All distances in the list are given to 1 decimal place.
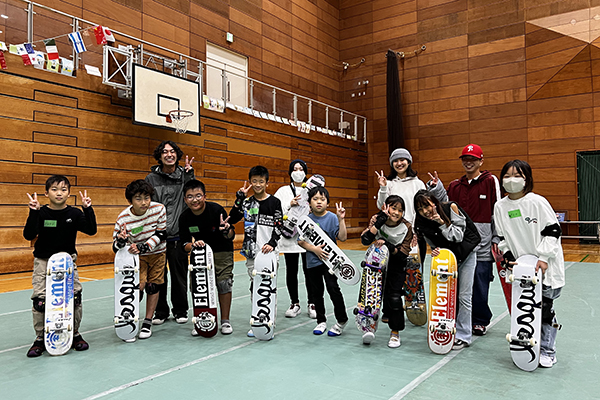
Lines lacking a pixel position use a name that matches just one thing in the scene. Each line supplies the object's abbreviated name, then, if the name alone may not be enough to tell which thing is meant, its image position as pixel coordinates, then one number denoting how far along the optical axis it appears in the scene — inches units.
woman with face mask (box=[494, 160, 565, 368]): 104.2
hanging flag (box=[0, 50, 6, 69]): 255.9
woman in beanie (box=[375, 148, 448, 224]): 146.8
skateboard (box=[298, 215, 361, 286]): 137.3
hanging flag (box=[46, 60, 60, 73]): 281.0
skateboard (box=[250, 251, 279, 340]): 129.6
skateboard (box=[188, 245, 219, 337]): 132.6
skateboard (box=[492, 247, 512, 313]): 117.4
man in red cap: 137.0
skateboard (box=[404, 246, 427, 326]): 144.6
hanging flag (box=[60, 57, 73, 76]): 287.7
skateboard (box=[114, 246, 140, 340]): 129.3
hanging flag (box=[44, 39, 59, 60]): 276.2
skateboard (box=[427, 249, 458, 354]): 115.0
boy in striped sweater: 134.0
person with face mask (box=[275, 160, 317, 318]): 159.2
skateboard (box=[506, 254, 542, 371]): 102.3
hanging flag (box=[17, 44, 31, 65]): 265.6
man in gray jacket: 153.7
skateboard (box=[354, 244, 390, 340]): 124.5
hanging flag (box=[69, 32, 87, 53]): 288.4
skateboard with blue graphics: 117.1
